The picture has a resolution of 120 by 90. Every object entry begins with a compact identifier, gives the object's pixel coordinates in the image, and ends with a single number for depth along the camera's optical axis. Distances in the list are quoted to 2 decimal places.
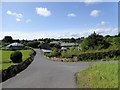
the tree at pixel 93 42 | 14.06
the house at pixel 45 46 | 28.39
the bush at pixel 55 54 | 14.38
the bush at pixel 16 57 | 11.45
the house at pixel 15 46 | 25.85
